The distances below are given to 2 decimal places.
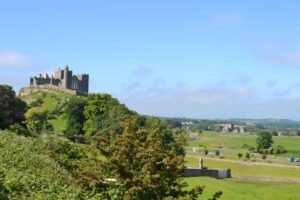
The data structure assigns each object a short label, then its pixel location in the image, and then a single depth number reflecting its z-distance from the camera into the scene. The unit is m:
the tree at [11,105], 82.43
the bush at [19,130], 47.44
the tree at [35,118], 84.81
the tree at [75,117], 96.22
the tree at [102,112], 86.44
